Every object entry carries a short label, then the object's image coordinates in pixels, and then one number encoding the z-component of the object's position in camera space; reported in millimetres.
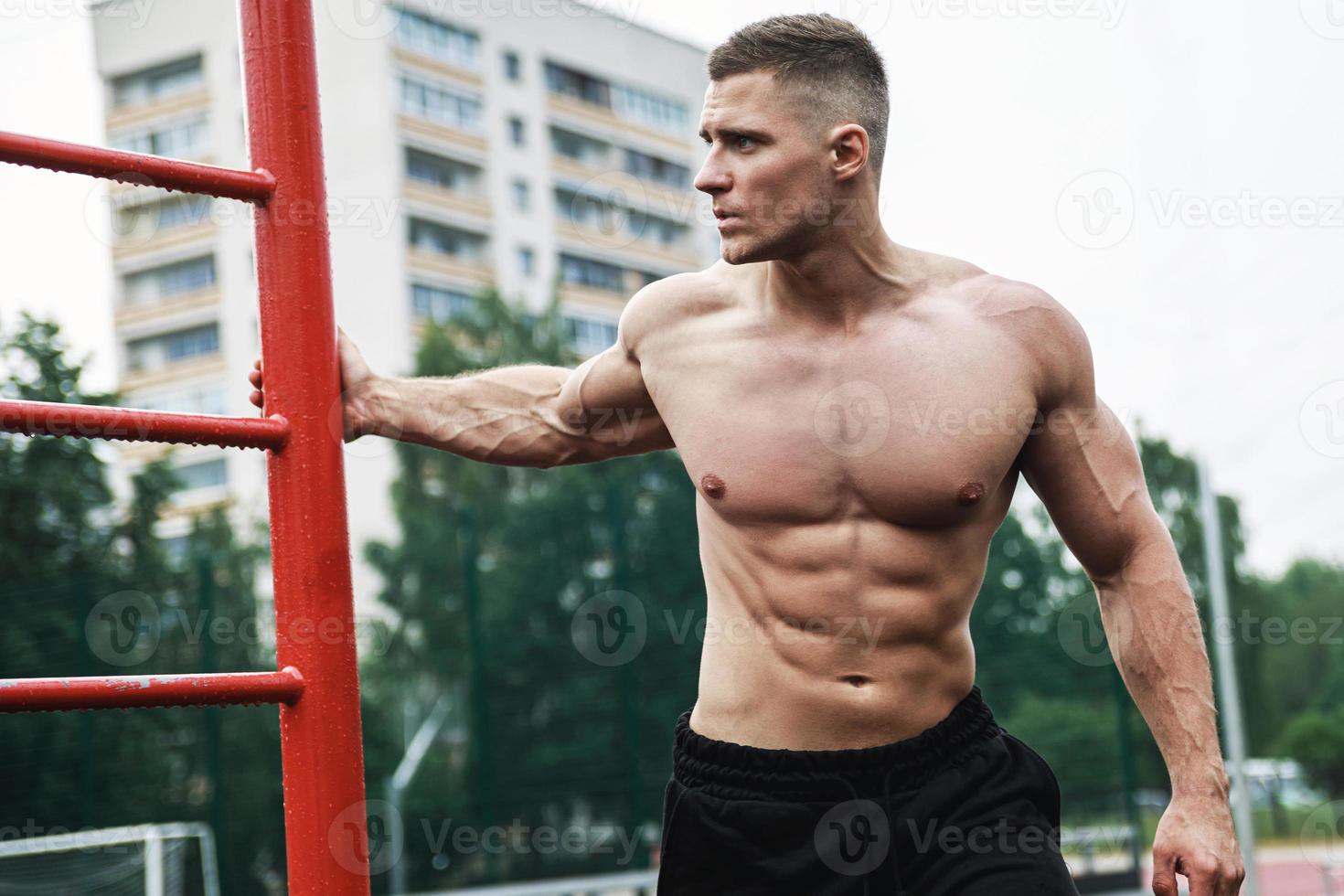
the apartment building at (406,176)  32875
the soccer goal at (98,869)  8508
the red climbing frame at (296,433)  1688
